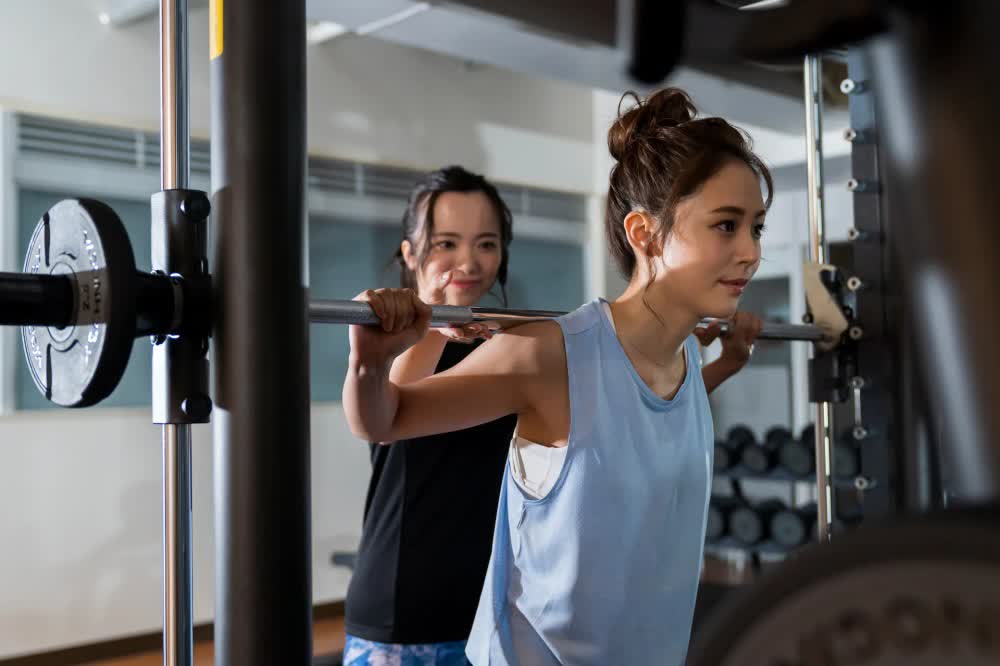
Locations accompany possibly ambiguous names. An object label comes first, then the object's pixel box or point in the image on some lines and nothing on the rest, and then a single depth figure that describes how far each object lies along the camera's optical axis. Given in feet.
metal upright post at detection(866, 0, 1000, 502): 0.89
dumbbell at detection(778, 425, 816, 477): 15.94
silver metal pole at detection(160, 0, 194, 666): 2.21
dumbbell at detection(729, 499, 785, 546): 16.44
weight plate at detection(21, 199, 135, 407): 1.99
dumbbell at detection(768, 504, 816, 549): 15.88
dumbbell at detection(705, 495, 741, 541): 17.15
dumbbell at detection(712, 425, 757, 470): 17.26
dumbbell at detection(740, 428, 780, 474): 16.67
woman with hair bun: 3.87
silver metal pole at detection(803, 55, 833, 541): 5.60
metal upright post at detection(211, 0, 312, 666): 1.93
